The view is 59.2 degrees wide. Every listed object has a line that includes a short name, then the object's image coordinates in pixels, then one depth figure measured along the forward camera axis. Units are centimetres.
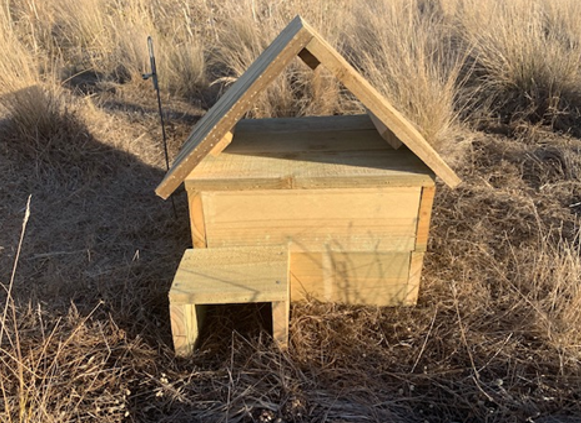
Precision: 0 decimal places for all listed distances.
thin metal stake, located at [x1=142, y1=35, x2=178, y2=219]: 261
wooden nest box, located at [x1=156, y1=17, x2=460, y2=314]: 184
